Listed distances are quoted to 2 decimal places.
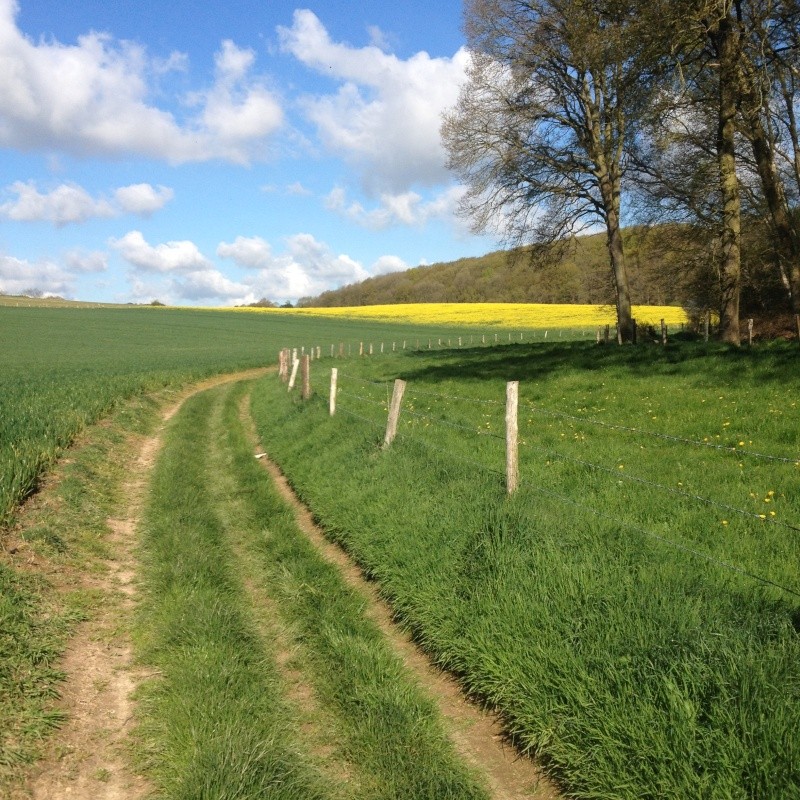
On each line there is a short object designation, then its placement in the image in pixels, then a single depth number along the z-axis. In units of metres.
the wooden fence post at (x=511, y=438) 7.26
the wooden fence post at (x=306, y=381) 16.81
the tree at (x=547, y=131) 22.09
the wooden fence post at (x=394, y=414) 10.01
